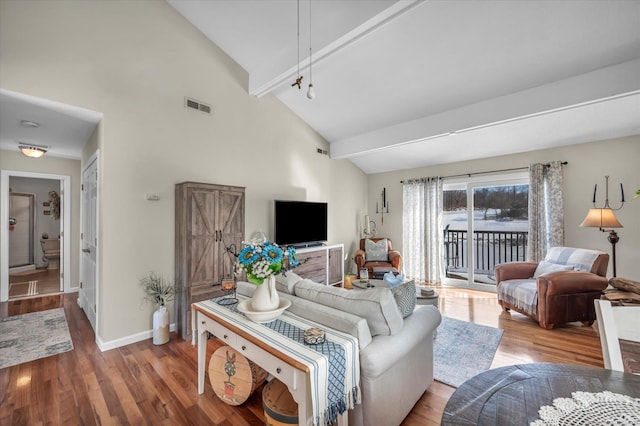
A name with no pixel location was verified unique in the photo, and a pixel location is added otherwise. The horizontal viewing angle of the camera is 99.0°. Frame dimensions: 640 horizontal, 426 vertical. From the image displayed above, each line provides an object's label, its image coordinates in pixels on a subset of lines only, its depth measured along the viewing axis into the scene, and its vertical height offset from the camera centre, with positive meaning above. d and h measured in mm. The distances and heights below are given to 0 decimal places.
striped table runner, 1294 -723
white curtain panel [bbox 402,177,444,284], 5570 -349
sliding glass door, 4992 -212
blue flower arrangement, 1681 -283
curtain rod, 4328 +770
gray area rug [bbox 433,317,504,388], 2434 -1417
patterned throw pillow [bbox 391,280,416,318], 1954 -608
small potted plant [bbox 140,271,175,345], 3061 -968
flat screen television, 4574 -142
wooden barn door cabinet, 3223 -316
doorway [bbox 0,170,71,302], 4391 -506
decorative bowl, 1731 -629
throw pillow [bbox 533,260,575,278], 3577 -740
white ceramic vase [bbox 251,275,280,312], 1791 -546
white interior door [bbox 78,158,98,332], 3280 -335
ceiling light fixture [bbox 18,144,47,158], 3793 +936
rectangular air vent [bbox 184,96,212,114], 3557 +1474
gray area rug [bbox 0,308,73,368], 2758 -1383
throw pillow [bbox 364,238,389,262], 5656 -763
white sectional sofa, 1554 -792
